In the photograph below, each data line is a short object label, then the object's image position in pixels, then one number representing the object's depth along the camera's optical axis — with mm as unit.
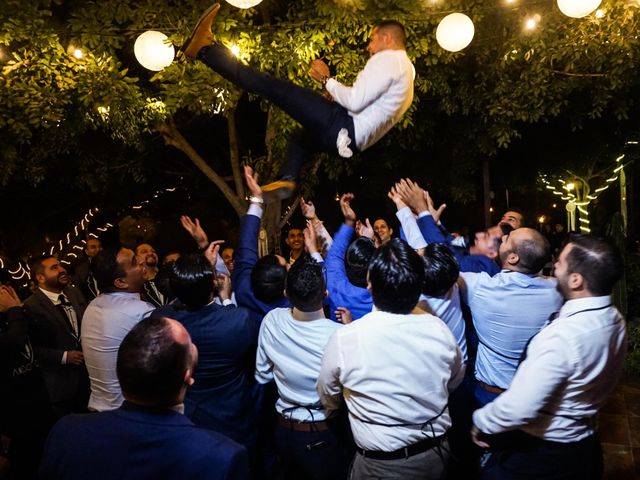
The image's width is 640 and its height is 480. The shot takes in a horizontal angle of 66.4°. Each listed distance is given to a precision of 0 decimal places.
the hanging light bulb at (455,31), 4488
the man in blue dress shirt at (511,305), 2814
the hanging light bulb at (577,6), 4086
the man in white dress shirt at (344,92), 3139
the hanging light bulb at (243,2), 3720
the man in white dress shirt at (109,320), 3145
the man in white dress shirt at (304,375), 2609
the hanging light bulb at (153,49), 4461
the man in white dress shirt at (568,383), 2066
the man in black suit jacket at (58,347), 3709
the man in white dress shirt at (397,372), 2062
